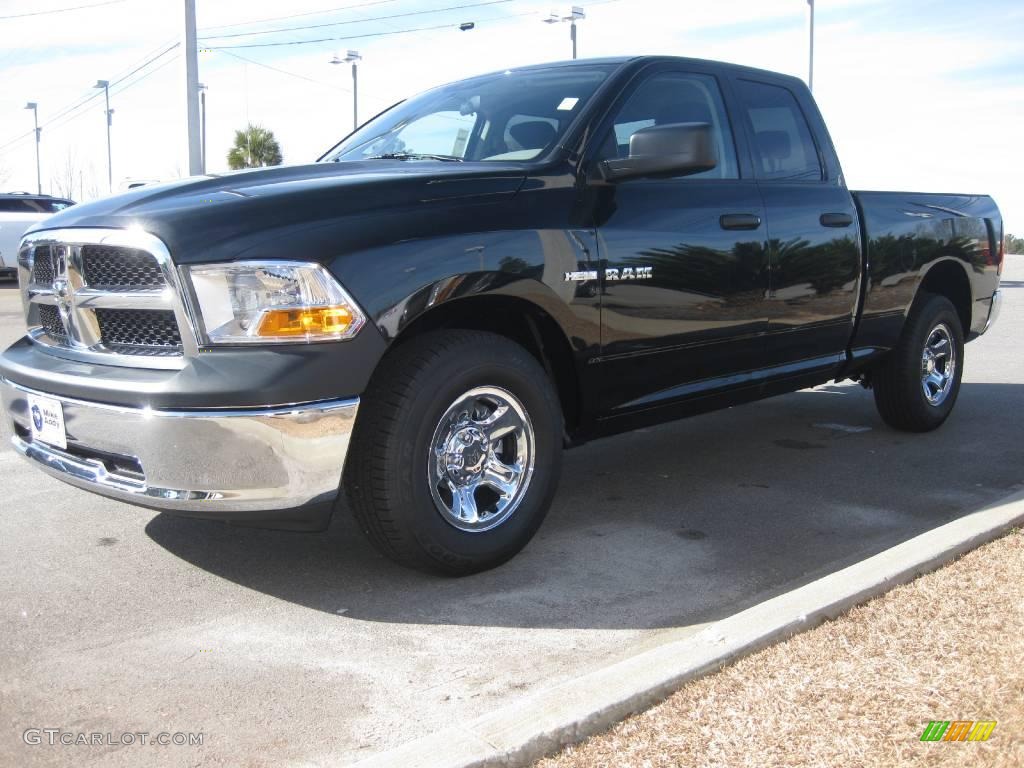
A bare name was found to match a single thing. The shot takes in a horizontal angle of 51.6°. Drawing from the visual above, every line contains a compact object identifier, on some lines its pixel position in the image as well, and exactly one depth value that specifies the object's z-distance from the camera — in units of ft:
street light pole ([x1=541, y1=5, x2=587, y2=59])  101.14
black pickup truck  10.50
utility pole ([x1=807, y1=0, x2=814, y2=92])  87.92
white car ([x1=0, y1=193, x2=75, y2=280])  56.54
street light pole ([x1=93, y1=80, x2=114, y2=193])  160.56
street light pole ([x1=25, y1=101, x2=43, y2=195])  193.26
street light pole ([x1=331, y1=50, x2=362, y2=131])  124.88
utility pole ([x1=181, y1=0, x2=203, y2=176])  61.57
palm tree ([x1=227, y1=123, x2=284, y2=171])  144.66
